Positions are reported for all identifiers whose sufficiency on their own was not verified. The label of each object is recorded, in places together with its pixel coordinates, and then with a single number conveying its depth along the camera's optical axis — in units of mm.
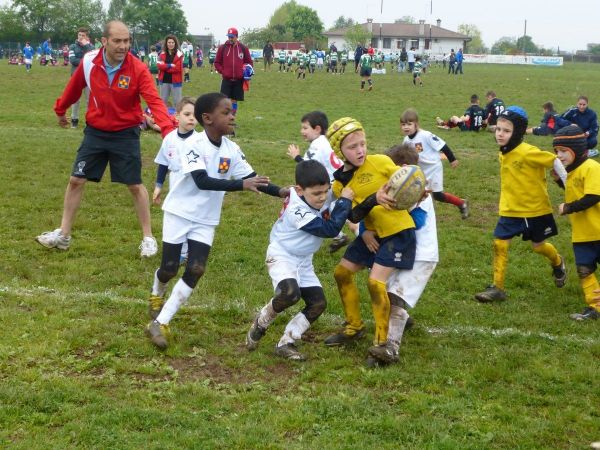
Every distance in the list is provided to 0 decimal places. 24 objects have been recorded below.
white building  115312
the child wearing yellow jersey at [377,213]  5582
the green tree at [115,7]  133625
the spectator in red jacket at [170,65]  16453
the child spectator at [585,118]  16172
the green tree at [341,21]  169850
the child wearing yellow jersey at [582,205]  6547
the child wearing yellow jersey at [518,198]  7145
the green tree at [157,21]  100688
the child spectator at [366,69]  31683
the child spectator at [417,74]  36444
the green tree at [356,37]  91938
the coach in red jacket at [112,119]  7527
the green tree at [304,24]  118338
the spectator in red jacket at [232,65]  16188
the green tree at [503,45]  134500
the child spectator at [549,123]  17047
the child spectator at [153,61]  24422
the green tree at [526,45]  128950
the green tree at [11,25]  87062
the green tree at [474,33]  163200
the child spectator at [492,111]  19328
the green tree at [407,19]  165125
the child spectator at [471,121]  18953
